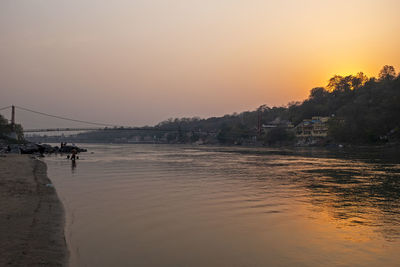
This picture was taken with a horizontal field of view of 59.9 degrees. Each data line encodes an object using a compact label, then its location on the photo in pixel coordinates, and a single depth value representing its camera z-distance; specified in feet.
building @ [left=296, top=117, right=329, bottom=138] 378.94
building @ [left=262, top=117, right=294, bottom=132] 458.91
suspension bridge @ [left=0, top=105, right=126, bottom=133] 487.90
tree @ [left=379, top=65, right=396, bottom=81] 373.81
